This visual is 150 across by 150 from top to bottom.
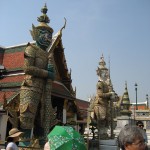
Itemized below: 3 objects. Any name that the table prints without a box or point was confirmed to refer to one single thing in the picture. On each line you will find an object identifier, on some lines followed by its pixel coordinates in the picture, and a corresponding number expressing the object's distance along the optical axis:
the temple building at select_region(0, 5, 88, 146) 7.73
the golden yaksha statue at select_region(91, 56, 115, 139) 8.62
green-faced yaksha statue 6.22
